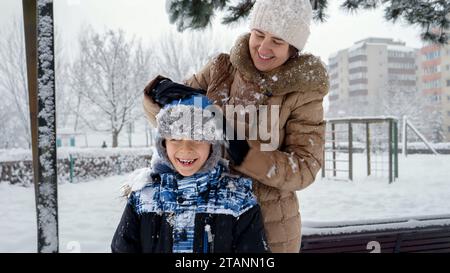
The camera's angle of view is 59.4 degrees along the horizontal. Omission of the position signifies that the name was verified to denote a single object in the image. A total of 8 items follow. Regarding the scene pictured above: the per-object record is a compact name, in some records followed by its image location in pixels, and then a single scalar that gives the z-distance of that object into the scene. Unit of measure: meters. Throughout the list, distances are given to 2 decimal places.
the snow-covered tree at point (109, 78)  23.14
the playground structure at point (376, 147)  10.50
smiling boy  1.53
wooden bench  3.37
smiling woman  1.56
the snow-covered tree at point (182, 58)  25.91
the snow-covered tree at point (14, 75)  18.84
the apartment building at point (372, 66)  70.56
